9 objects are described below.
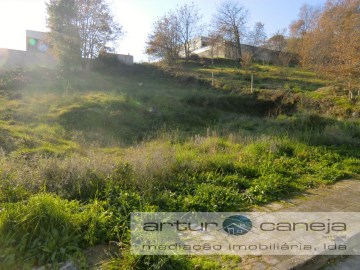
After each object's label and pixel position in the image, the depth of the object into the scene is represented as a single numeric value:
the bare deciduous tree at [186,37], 31.25
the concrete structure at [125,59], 26.54
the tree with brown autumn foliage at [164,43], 29.47
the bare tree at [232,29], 33.47
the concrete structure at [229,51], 33.75
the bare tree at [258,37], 35.56
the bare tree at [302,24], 36.07
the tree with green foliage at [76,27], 21.91
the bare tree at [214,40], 32.91
